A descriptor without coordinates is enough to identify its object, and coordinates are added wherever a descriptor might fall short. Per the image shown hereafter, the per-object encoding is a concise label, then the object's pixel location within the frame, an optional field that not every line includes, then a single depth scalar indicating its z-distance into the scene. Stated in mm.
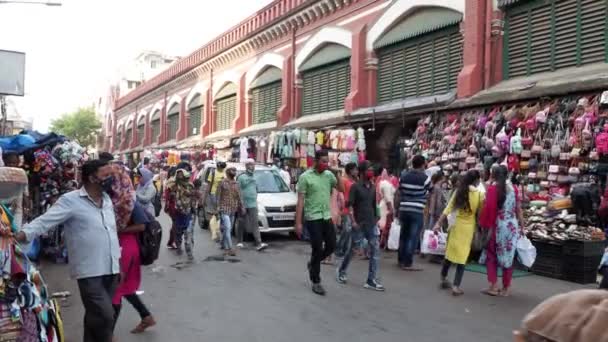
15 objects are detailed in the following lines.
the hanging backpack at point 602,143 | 9484
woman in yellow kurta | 7820
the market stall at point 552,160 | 9016
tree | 68688
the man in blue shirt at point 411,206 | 9773
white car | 13227
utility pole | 19402
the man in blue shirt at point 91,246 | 4410
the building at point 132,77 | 63406
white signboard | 10320
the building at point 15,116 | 53006
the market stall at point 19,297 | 3867
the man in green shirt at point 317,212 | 7707
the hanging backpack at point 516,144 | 11266
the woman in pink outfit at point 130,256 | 5094
